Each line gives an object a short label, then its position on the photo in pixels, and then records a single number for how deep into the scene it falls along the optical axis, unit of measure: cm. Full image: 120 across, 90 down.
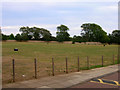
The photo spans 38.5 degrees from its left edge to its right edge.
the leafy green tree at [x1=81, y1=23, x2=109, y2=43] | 13038
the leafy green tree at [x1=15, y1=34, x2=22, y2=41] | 13388
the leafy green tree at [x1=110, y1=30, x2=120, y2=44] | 13038
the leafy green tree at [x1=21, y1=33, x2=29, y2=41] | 13388
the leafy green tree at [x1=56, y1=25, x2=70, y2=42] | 14512
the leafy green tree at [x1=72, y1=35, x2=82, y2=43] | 13295
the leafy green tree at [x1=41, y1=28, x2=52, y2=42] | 14262
